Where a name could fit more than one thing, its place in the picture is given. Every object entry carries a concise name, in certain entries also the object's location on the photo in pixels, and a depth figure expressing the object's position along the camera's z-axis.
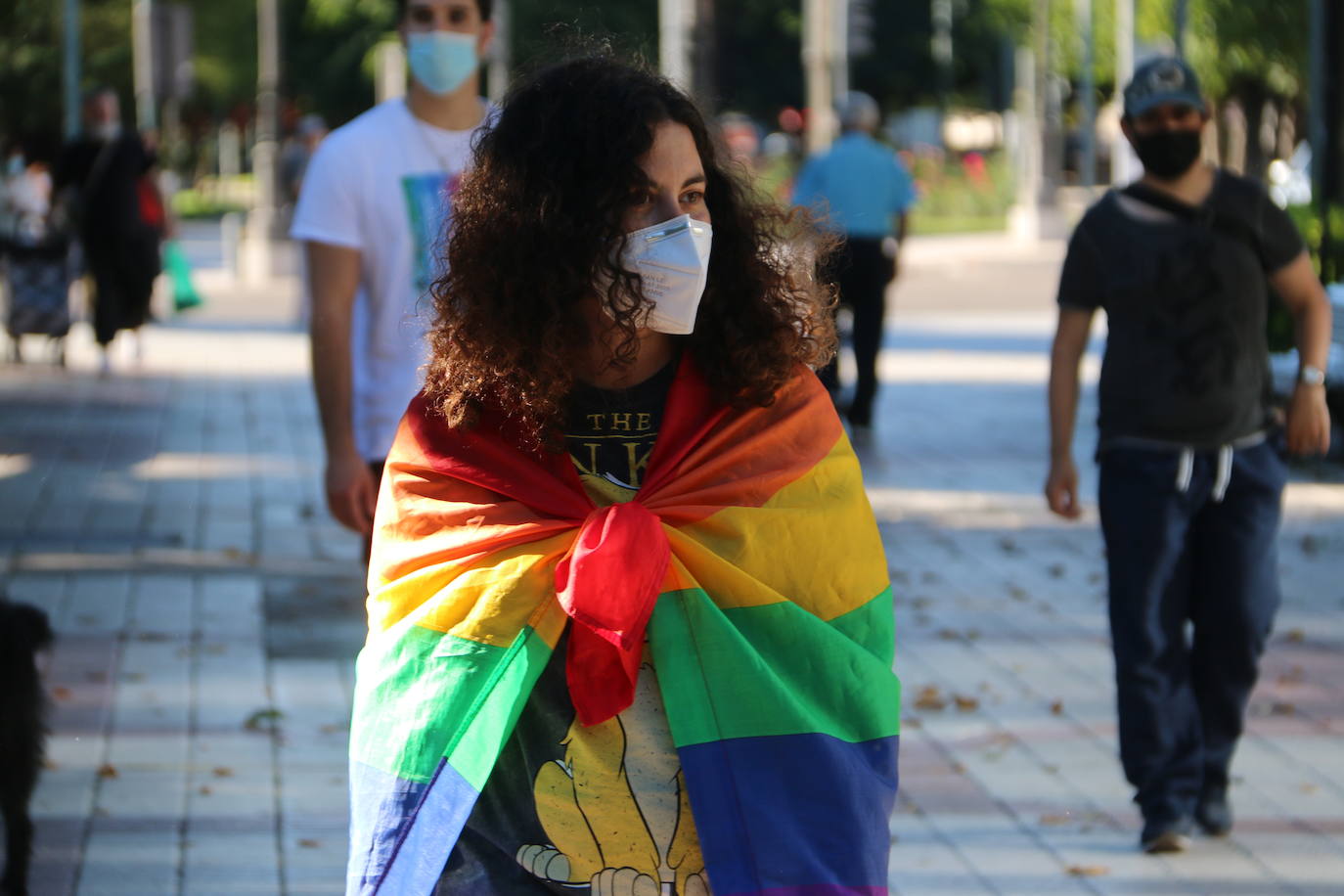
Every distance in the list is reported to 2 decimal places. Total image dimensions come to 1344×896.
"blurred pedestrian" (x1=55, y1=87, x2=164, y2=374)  31.19
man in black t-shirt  10.13
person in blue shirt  26.03
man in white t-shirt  9.32
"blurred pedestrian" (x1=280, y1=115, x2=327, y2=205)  46.03
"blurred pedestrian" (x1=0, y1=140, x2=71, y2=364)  32.41
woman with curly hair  4.75
